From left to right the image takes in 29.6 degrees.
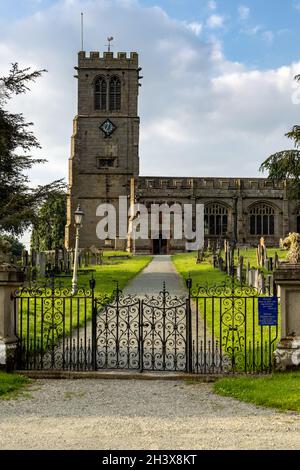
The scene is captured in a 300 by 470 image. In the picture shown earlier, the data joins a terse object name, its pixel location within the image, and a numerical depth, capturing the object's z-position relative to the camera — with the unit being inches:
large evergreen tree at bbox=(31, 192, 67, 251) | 2829.7
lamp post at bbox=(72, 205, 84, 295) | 805.7
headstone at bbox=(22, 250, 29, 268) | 1064.2
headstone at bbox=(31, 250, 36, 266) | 1085.8
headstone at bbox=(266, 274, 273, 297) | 680.6
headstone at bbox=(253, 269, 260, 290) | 771.9
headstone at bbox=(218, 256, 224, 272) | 1169.0
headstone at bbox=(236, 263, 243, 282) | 886.4
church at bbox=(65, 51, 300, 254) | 2252.7
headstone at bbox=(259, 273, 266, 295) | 713.2
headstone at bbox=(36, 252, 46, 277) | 1031.6
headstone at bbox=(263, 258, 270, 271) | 1054.7
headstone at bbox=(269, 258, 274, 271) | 1049.2
